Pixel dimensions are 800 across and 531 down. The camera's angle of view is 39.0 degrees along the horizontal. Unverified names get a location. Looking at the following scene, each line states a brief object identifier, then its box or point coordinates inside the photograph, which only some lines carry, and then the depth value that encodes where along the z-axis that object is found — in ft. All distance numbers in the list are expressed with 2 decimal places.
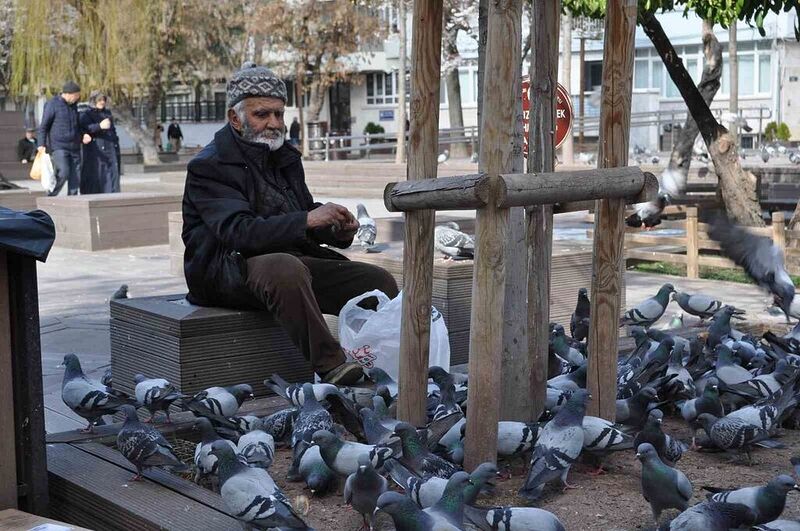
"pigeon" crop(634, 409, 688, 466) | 13.14
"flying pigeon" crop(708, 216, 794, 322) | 22.66
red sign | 30.35
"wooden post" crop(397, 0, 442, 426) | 13.98
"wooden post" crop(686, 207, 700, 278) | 36.81
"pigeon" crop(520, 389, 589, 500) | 12.32
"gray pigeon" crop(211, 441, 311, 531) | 11.08
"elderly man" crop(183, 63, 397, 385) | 16.56
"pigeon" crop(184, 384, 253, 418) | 15.07
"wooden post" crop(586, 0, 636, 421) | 13.51
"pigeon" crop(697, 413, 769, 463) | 13.89
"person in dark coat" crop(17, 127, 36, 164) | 100.27
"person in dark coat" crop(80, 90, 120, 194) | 58.39
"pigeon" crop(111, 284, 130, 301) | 20.90
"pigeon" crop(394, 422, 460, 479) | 12.51
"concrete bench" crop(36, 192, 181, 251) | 46.01
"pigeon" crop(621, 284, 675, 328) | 24.48
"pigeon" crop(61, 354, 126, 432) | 15.75
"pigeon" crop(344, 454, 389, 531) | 11.55
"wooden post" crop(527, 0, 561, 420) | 14.40
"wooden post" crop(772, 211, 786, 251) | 34.32
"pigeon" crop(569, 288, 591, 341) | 21.43
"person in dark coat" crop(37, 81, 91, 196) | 54.80
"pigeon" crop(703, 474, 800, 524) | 11.17
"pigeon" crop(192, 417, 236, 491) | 13.03
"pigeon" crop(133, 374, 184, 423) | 15.49
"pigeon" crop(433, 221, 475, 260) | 24.52
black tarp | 12.15
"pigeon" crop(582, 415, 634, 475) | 13.10
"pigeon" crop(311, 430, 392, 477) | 12.47
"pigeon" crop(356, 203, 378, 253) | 30.34
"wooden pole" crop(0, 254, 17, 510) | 12.62
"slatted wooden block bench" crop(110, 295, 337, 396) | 16.87
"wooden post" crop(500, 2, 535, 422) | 13.79
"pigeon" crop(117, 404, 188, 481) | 13.08
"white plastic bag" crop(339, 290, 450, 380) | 17.20
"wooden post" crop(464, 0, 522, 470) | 12.17
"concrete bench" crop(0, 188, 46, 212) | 54.44
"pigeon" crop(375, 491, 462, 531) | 10.62
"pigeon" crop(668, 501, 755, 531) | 10.57
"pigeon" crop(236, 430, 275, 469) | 13.20
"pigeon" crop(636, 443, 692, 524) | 11.59
